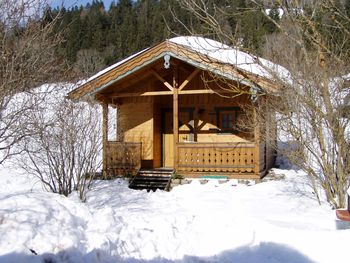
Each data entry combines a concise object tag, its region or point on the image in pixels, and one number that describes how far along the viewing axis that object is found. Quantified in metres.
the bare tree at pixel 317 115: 7.62
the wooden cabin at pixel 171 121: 13.59
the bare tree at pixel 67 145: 10.11
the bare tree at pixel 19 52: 5.66
